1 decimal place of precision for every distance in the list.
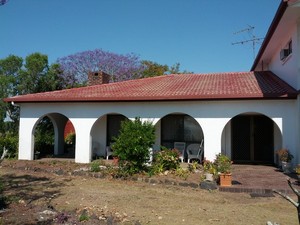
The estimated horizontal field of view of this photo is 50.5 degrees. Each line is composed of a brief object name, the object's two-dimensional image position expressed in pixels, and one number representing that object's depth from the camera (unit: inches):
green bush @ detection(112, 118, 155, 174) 434.8
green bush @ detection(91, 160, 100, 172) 459.6
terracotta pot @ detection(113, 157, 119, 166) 476.7
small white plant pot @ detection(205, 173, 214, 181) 390.6
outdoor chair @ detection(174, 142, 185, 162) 590.2
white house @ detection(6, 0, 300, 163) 485.7
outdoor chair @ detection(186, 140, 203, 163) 560.1
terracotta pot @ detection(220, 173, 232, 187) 370.6
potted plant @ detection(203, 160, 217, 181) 392.8
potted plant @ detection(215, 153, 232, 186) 371.2
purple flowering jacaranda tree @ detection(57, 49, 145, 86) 1354.6
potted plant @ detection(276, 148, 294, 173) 447.8
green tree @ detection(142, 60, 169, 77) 1379.2
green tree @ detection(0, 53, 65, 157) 827.4
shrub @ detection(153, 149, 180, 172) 448.8
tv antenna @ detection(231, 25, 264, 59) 993.5
